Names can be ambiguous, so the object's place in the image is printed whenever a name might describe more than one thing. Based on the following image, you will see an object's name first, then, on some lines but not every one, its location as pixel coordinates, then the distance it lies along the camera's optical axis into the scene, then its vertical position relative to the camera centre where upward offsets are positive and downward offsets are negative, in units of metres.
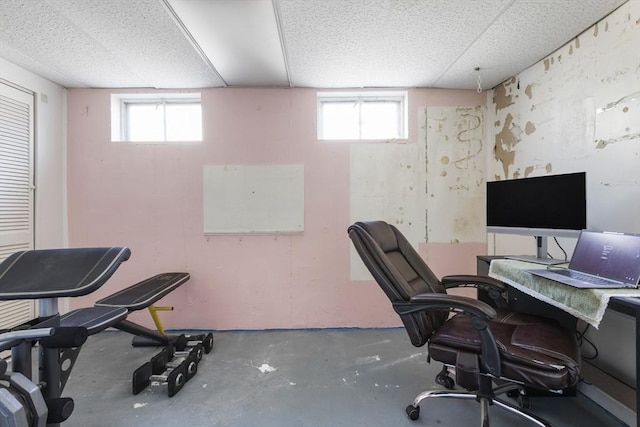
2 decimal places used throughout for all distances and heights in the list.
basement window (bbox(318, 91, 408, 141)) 2.76 +0.96
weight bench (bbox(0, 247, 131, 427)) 1.03 -0.46
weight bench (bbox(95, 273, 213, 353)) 1.83 -0.62
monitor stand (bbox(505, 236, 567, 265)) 1.83 -0.31
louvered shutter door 2.12 +0.24
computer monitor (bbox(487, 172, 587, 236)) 1.61 +0.03
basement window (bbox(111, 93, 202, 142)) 2.74 +0.93
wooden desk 1.05 -0.48
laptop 1.25 -0.27
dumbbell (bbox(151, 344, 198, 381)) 1.85 -1.07
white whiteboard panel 2.61 +0.11
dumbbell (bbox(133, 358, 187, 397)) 1.70 -1.10
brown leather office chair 1.15 -0.62
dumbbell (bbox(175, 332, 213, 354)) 2.15 -1.06
